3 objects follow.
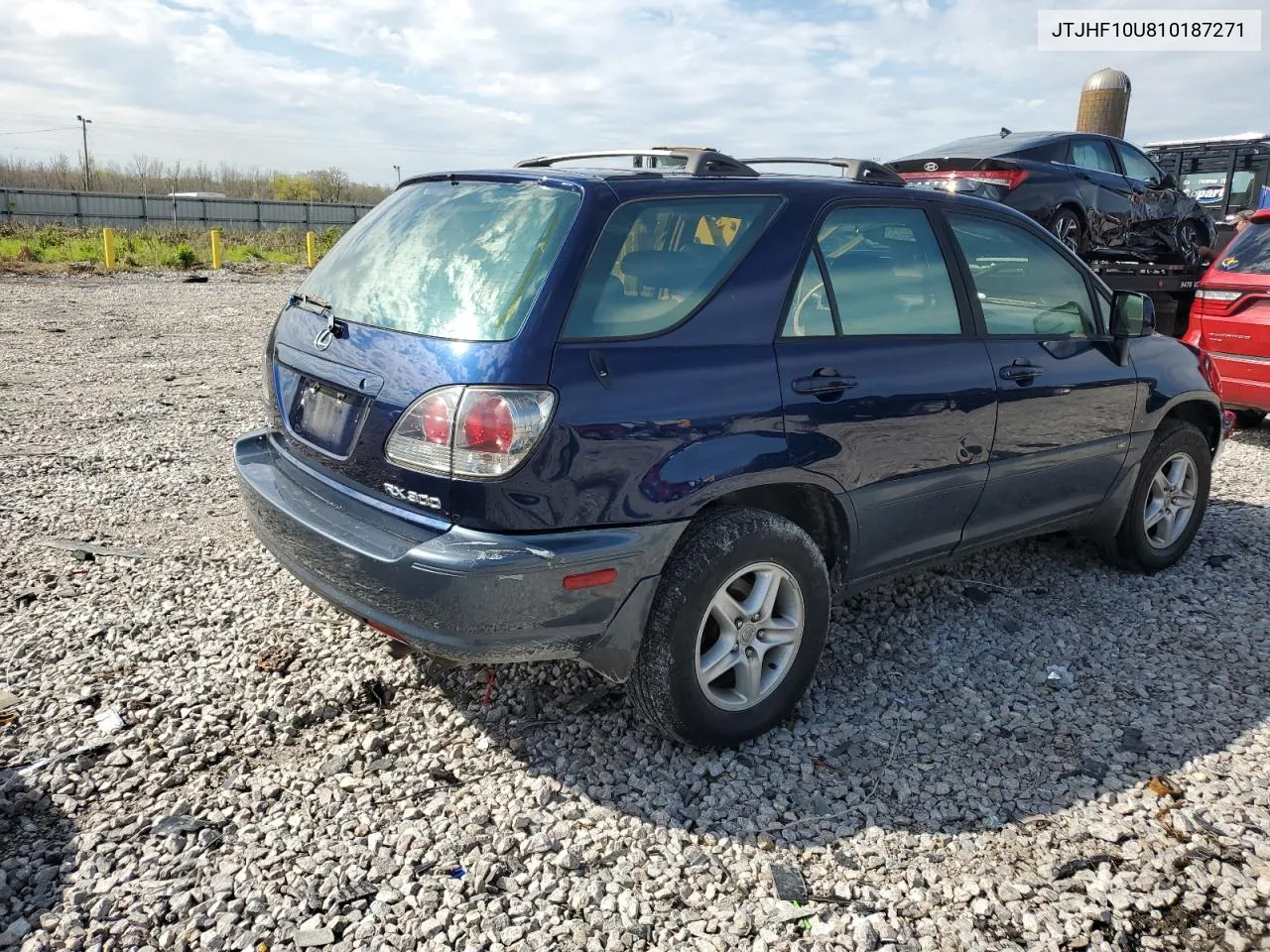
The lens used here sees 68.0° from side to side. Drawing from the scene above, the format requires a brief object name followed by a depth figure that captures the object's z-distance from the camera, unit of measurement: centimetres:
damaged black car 915
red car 696
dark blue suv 266
